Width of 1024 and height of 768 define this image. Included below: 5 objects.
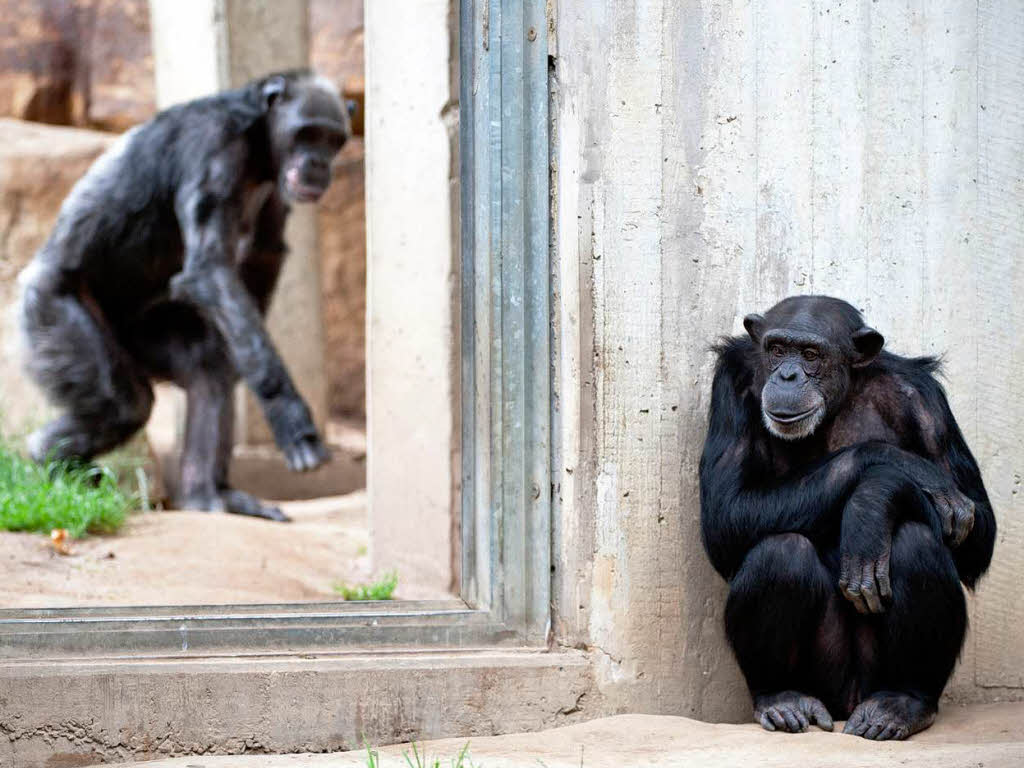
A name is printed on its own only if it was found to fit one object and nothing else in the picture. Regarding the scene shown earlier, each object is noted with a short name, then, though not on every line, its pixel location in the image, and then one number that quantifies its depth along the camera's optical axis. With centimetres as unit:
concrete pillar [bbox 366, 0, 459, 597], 980
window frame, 597
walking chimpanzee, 1200
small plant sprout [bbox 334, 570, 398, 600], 902
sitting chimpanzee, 543
